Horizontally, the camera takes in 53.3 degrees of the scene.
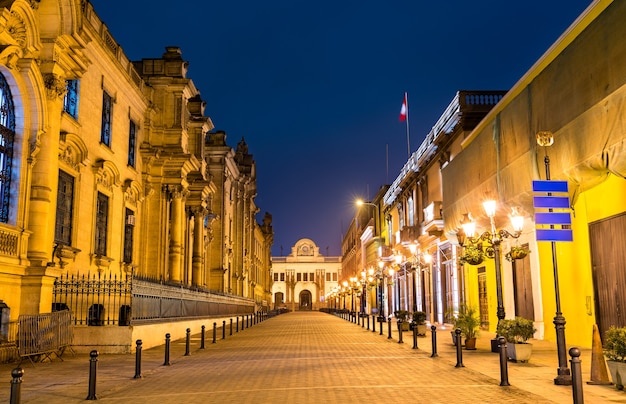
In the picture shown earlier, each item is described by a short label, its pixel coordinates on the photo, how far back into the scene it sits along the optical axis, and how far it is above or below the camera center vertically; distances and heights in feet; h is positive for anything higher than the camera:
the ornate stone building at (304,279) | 470.80 +18.76
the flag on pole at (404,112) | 141.79 +43.67
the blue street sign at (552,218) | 39.47 +5.26
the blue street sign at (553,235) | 38.86 +4.13
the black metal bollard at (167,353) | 52.18 -4.01
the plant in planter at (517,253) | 58.44 +4.60
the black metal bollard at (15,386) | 23.65 -2.99
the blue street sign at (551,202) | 39.93 +6.36
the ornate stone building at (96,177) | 56.44 +16.93
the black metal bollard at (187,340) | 61.15 -3.43
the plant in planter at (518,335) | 49.80 -2.65
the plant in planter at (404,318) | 103.33 -2.48
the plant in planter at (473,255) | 62.95 +4.79
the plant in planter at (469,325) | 62.85 -2.25
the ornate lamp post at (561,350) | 37.24 -2.87
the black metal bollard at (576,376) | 26.40 -3.16
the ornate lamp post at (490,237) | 50.80 +6.06
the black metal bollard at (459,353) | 47.62 -3.83
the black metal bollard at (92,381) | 33.88 -4.06
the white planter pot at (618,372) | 33.76 -3.85
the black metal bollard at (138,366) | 43.34 -4.19
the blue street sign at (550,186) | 40.04 +7.35
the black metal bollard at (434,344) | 56.00 -3.67
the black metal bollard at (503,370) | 36.69 -4.01
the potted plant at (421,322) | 89.10 -2.75
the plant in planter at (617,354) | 33.50 -2.87
